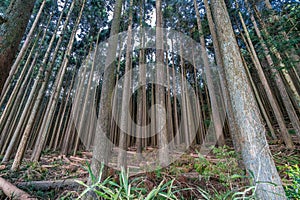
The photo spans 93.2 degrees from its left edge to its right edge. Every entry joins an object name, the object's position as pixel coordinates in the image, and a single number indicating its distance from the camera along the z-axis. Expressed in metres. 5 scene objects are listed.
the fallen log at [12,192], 2.49
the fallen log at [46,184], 3.39
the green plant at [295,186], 1.42
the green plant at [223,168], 2.19
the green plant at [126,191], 1.14
